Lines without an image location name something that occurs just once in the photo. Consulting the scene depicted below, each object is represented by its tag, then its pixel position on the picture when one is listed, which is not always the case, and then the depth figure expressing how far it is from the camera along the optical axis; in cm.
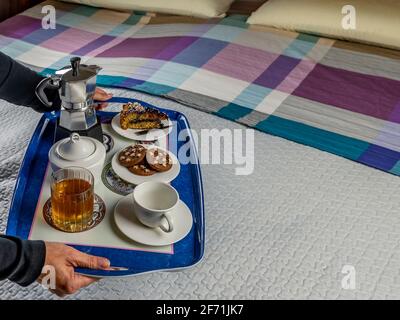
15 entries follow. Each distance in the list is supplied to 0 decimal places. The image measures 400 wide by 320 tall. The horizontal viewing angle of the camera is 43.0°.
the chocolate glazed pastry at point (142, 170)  108
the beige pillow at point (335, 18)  190
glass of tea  94
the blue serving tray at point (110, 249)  92
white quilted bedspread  98
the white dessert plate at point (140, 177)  108
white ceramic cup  95
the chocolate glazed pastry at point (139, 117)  124
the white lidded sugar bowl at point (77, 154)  102
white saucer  95
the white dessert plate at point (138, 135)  122
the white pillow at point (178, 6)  213
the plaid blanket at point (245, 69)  146
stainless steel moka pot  105
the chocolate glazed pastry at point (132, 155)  110
